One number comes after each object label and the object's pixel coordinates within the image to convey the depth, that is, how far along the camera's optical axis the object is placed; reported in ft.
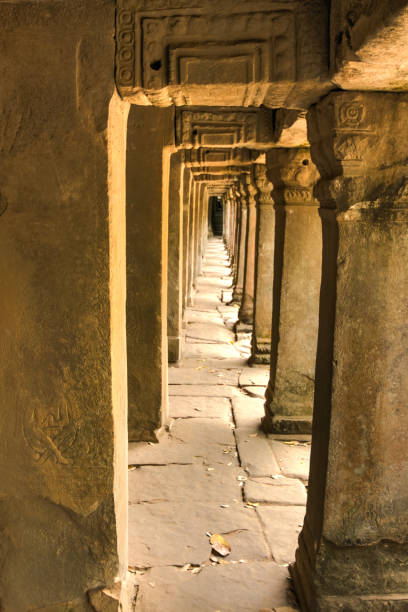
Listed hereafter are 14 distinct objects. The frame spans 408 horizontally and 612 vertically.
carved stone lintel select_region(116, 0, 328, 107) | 7.39
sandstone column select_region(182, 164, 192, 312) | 31.66
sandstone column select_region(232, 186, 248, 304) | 38.22
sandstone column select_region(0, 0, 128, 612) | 7.40
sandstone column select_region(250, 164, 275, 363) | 23.73
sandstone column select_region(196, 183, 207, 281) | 51.43
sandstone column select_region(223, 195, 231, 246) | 90.17
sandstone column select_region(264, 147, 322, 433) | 15.84
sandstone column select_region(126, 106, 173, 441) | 15.44
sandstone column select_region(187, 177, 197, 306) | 37.70
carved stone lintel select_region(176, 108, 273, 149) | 15.51
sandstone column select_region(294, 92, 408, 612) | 8.07
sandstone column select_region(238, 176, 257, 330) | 31.19
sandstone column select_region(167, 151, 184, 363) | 22.89
